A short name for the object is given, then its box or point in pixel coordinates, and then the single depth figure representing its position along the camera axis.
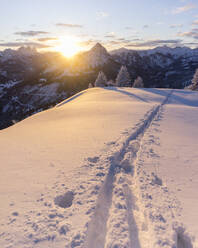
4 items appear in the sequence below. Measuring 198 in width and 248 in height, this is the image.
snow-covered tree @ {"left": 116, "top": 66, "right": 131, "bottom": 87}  58.88
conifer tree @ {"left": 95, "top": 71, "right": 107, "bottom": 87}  60.03
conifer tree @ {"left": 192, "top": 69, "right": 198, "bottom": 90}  52.67
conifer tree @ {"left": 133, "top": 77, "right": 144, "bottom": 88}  58.09
